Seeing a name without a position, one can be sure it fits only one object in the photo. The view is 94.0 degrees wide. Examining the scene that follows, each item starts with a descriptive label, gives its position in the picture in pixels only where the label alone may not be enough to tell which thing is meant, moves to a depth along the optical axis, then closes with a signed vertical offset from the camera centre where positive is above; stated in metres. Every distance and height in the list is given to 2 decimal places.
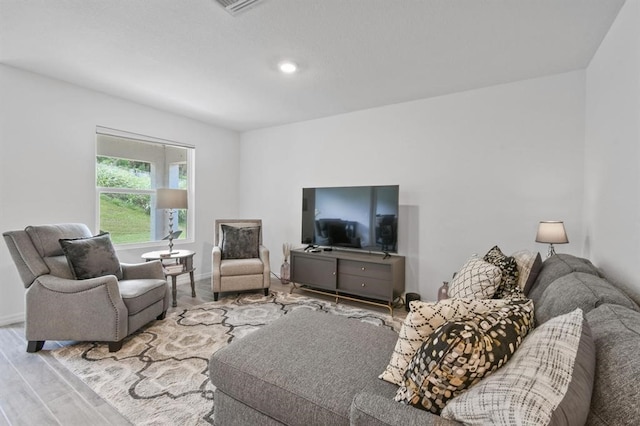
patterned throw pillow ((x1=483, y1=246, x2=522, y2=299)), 1.97 -0.46
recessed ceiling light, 2.69 +1.31
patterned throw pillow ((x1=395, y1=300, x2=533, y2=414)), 0.85 -0.43
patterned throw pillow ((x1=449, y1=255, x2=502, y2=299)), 1.91 -0.46
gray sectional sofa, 0.80 -0.69
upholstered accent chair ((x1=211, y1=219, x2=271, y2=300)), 3.66 -0.65
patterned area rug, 1.75 -1.15
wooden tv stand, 3.33 -0.78
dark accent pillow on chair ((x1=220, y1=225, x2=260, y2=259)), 3.98 -0.47
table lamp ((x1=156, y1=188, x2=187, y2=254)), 3.66 +0.10
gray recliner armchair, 2.32 -0.76
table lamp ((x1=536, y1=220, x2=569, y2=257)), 2.49 -0.18
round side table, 3.40 -0.67
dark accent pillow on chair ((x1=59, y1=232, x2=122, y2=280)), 2.51 -0.44
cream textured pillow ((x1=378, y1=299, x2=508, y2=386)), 1.11 -0.41
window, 3.70 +0.36
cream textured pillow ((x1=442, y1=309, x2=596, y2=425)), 0.68 -0.43
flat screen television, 3.50 -0.10
